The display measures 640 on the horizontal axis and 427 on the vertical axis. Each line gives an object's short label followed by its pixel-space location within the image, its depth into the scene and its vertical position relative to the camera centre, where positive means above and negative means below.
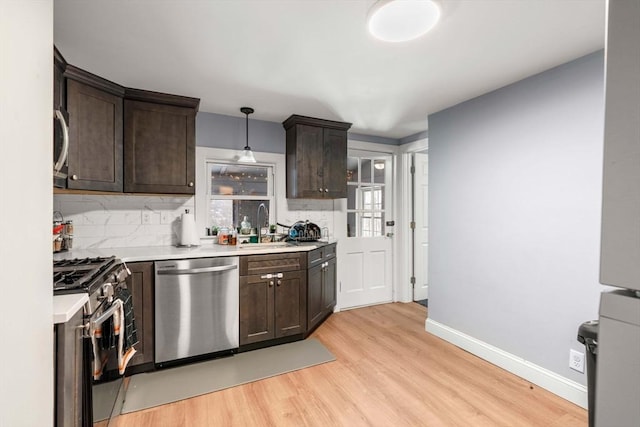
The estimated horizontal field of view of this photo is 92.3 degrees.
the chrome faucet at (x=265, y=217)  3.56 -0.08
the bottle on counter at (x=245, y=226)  3.41 -0.19
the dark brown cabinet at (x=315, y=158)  3.43 +0.60
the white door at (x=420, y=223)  4.35 -0.19
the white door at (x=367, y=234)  4.09 -0.34
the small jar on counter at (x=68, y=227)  2.56 -0.16
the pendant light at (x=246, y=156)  3.04 +0.53
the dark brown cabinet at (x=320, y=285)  3.15 -0.83
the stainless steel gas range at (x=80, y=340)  1.16 -0.55
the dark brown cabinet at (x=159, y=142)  2.64 +0.59
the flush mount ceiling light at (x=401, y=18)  1.44 +0.95
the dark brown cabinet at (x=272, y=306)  2.79 -0.92
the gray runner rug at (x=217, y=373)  2.16 -1.31
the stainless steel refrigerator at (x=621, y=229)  0.38 -0.02
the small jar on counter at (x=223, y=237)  3.20 -0.30
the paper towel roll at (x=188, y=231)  2.97 -0.22
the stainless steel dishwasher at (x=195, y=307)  2.48 -0.83
